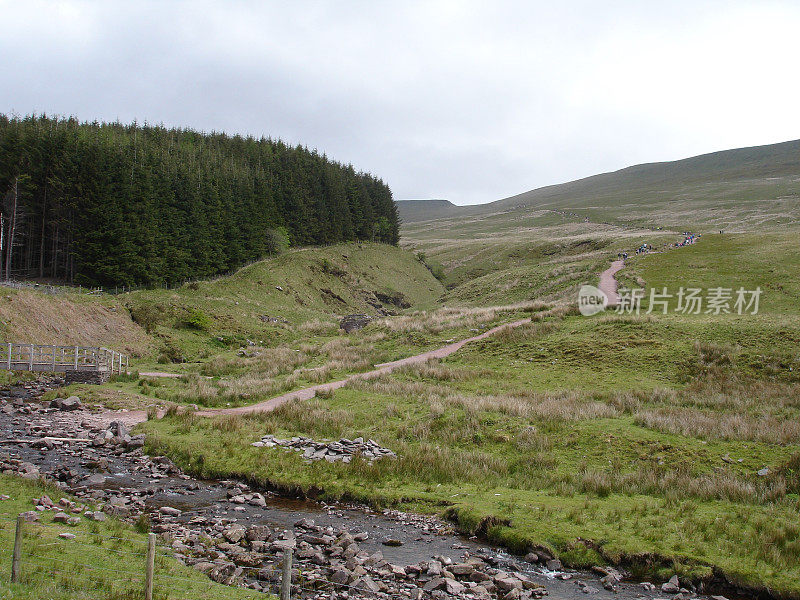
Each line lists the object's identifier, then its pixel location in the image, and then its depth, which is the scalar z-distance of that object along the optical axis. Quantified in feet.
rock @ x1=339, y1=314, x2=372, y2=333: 190.88
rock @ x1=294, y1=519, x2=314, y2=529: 44.34
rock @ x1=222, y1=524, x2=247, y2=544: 40.45
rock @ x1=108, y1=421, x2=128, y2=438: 65.62
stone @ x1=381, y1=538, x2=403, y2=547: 41.88
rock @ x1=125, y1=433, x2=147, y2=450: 62.85
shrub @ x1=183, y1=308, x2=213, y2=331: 156.56
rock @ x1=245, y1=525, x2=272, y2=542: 40.91
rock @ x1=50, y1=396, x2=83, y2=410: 79.15
